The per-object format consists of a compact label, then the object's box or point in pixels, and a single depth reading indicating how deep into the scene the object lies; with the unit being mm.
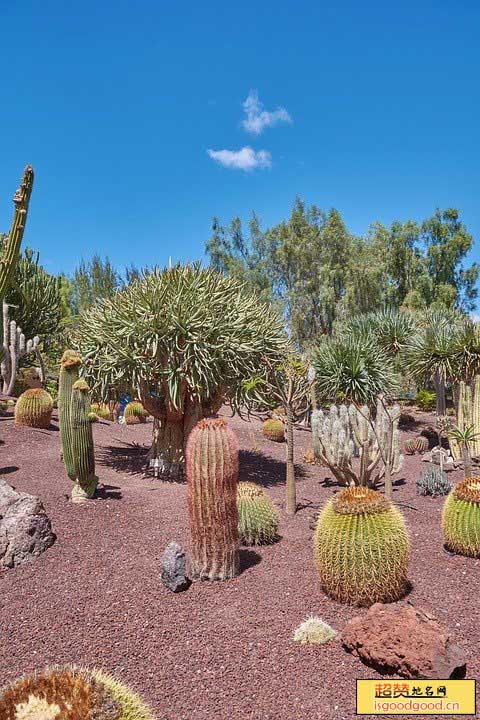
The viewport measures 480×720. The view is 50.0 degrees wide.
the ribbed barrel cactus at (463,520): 5109
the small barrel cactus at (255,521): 5645
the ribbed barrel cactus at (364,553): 4113
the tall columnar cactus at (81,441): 6617
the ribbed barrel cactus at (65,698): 1864
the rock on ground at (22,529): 5137
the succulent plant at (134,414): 17500
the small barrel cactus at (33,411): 12828
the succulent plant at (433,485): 7949
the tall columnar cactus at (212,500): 4652
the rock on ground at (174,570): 4496
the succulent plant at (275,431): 15383
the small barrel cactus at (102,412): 16686
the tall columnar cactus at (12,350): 13297
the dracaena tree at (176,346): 8922
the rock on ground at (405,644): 3127
